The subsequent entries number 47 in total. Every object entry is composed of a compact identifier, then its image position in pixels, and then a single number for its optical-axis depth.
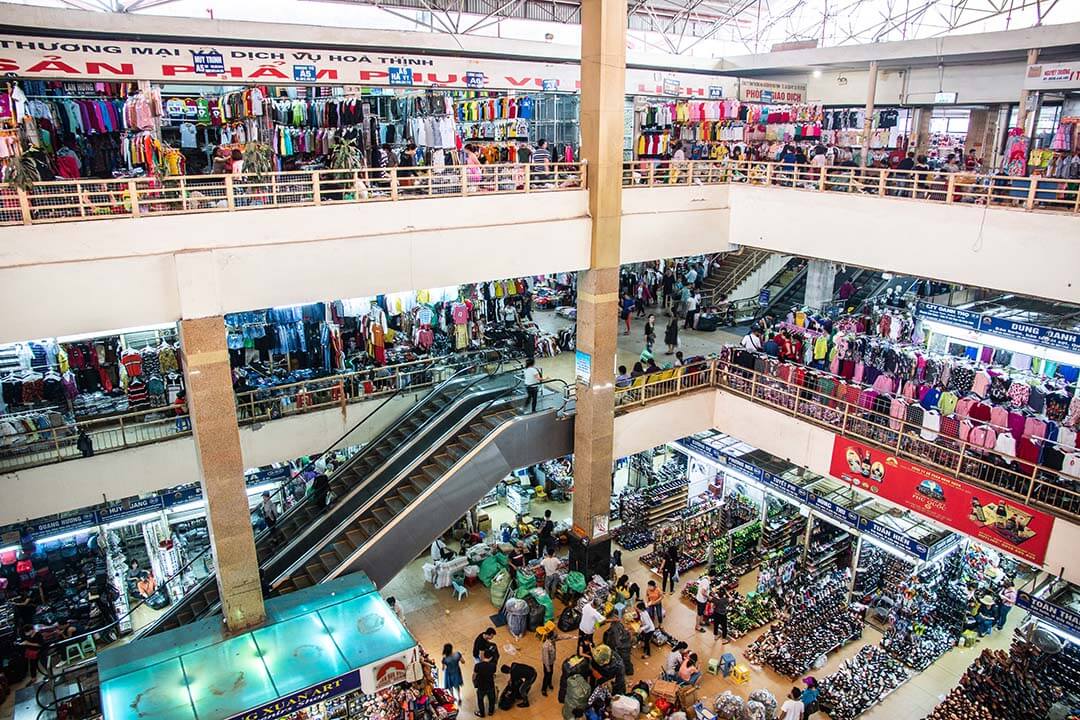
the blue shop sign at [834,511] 13.24
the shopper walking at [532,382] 14.44
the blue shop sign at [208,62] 12.12
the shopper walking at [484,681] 11.28
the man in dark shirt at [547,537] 15.42
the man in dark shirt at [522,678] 11.70
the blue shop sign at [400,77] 14.07
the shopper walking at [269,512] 14.61
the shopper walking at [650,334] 18.01
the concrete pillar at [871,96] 19.44
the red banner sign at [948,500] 10.53
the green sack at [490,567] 14.87
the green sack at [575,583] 14.27
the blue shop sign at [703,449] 15.58
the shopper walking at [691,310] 20.22
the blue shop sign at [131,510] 13.72
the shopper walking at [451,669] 11.60
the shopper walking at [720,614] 13.24
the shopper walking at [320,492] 14.24
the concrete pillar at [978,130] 19.94
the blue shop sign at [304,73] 13.00
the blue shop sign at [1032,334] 11.80
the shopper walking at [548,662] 12.08
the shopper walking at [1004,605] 12.63
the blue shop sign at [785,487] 14.10
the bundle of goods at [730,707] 10.81
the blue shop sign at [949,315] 13.11
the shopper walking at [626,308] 20.17
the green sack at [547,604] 13.80
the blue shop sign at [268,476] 15.57
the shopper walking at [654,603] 13.69
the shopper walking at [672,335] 18.08
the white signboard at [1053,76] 15.40
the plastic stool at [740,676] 12.28
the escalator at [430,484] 12.68
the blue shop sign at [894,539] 12.26
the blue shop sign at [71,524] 13.60
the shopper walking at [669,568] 14.80
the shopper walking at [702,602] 13.67
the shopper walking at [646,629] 12.97
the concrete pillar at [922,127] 21.17
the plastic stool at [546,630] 13.38
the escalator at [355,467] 12.74
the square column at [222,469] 10.15
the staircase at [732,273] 22.06
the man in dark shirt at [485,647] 11.65
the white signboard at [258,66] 11.15
